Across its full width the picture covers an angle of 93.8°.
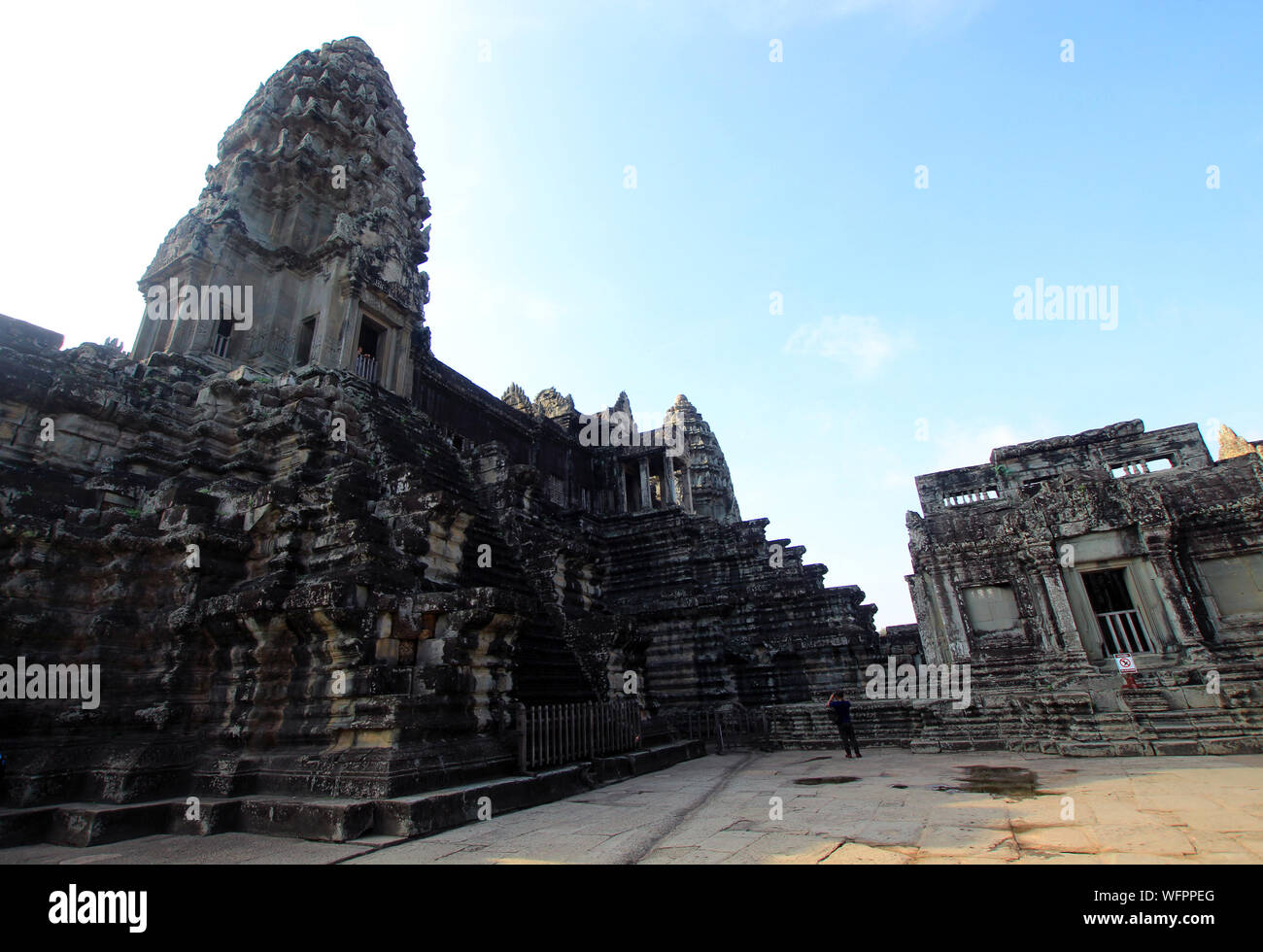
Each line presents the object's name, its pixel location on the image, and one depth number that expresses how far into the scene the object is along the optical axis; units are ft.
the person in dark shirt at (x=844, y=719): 36.76
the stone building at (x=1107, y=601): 34.58
